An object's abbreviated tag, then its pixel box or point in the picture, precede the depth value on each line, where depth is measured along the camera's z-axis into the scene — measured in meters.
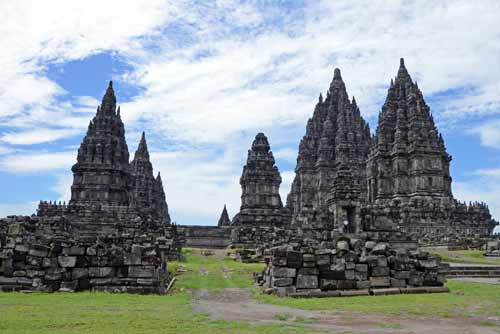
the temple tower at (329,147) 70.38
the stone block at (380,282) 15.86
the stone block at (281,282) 15.01
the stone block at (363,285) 15.55
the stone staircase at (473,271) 22.95
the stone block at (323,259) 15.38
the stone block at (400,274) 16.19
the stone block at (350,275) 15.58
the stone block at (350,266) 15.64
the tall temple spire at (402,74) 64.62
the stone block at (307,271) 15.21
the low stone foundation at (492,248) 32.82
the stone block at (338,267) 15.46
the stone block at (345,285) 15.41
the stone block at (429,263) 16.42
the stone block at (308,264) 15.23
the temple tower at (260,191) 51.81
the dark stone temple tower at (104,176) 53.19
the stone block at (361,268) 15.73
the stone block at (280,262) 15.10
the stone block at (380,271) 16.02
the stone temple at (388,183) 40.53
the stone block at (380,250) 16.56
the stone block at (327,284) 15.27
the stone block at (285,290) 14.65
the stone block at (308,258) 15.29
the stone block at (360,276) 15.65
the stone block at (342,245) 16.05
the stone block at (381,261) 16.14
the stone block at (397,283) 16.04
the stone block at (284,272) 15.07
